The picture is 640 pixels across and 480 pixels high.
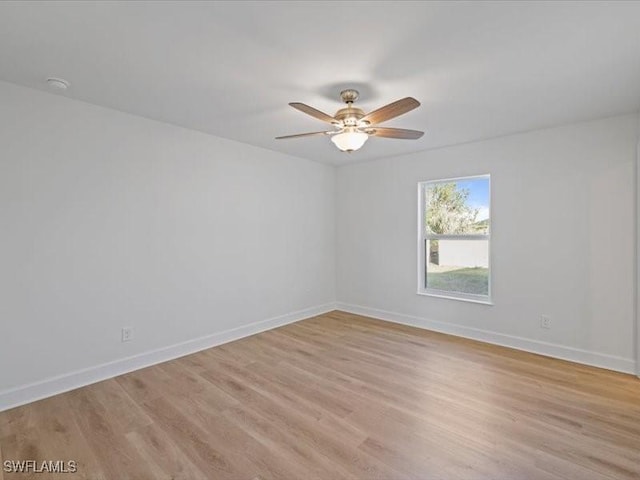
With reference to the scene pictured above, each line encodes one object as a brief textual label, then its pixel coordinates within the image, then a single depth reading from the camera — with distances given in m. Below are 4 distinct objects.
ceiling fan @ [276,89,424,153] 2.32
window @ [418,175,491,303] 3.91
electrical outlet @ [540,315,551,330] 3.38
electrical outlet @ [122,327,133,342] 2.97
